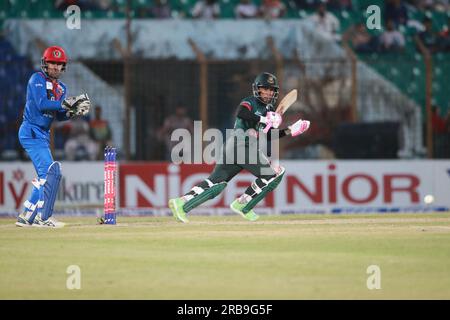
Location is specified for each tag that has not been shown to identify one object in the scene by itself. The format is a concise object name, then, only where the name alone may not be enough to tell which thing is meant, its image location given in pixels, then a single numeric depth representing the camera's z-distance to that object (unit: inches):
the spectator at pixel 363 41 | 966.4
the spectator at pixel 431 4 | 1024.2
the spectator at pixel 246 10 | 992.7
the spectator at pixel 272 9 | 985.9
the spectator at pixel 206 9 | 1001.5
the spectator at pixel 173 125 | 817.5
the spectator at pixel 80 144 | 812.0
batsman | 544.1
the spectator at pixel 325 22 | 960.9
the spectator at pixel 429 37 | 967.0
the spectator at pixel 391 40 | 966.4
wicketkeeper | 525.0
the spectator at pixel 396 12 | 998.4
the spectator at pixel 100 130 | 816.9
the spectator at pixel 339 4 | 1014.4
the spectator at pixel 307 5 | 1010.7
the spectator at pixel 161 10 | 989.2
